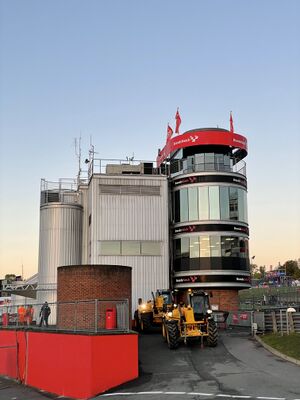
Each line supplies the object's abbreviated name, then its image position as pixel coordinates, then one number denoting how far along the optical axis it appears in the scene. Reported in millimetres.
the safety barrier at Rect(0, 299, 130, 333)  20047
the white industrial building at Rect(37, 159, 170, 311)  38406
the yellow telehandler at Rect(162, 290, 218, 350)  24188
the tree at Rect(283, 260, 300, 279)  133500
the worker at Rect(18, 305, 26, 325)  25006
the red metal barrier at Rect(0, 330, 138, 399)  17844
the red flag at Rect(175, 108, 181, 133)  46156
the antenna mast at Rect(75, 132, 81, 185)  47612
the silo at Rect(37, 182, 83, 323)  40656
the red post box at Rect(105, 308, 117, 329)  20094
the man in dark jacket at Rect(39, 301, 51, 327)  23250
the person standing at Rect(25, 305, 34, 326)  24475
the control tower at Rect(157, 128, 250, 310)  39906
